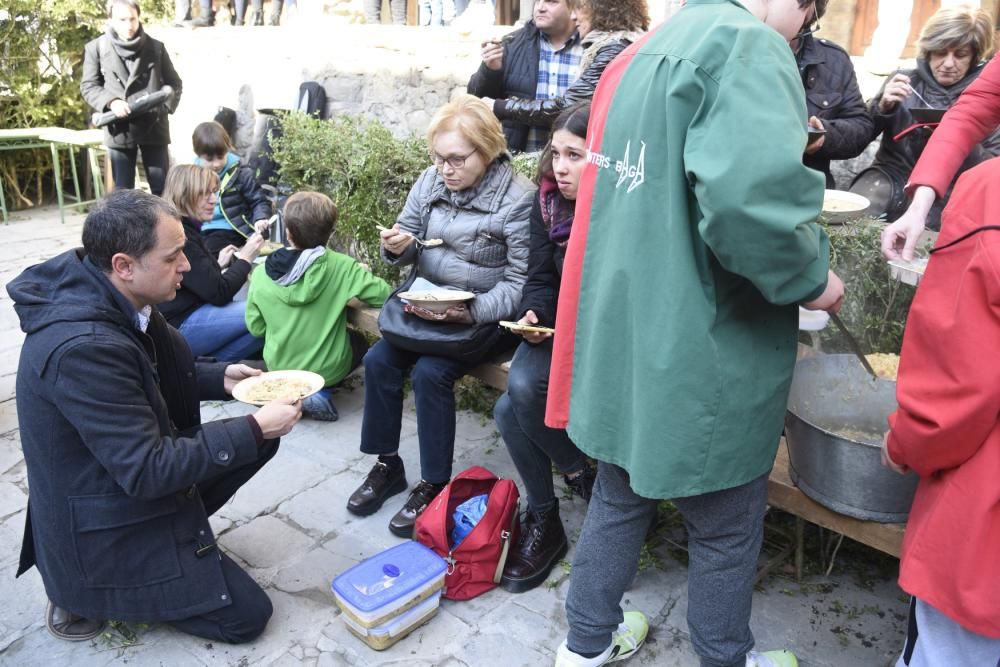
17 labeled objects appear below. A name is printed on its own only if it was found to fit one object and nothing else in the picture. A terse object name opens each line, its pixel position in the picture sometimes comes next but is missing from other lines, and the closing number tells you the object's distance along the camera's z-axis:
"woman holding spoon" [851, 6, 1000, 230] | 3.74
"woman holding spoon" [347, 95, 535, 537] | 3.33
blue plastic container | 2.63
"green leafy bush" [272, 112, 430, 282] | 4.51
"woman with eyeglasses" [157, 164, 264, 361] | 4.29
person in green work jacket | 1.65
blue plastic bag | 3.00
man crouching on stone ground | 2.32
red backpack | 2.90
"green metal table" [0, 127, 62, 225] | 8.66
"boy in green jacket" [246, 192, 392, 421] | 4.01
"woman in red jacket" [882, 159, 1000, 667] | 1.61
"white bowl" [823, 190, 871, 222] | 3.09
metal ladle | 2.08
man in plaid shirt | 4.78
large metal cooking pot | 2.19
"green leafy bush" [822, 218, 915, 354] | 3.08
